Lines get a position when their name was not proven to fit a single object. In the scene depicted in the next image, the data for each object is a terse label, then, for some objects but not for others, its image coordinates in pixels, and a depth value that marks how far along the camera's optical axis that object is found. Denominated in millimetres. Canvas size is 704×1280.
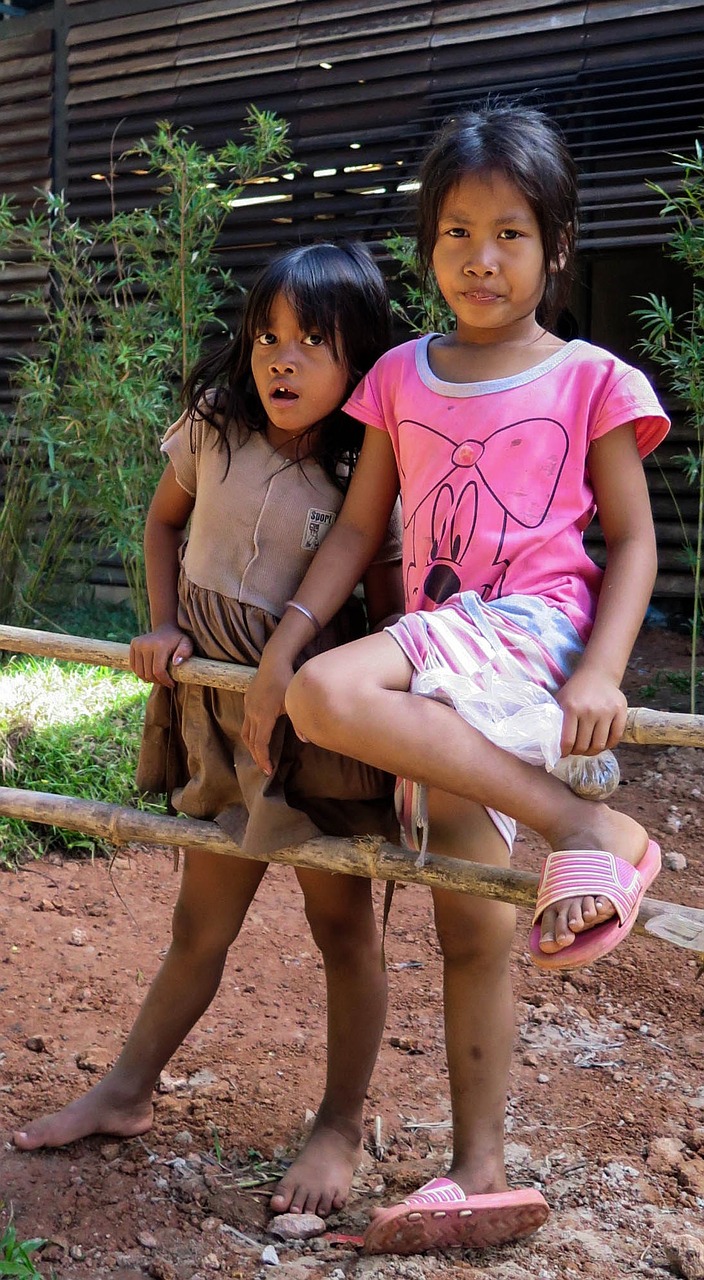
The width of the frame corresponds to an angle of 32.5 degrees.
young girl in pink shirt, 1590
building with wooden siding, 4879
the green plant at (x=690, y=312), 4219
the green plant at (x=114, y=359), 5223
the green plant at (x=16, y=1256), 1748
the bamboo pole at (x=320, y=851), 1628
